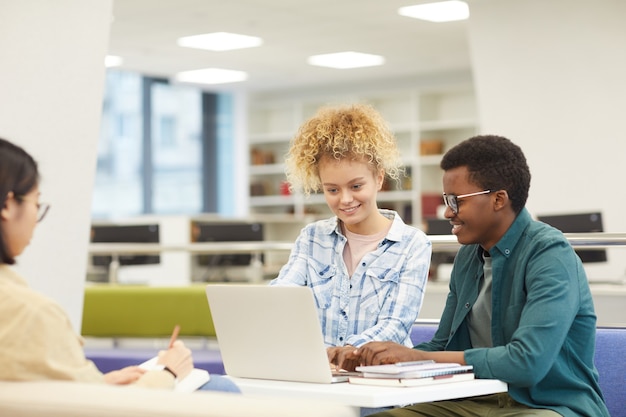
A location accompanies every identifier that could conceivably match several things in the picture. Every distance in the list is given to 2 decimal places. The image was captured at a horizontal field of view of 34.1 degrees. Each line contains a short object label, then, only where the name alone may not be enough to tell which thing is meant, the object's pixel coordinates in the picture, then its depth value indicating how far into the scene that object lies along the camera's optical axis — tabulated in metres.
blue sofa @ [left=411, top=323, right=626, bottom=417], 3.04
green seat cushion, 6.06
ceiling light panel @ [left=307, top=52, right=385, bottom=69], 12.40
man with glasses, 2.39
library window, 14.76
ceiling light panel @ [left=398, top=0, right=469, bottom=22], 9.52
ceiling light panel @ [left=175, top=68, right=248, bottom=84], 13.70
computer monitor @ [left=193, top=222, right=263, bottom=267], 9.27
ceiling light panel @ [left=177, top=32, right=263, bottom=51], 11.09
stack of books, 2.27
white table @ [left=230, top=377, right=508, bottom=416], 2.12
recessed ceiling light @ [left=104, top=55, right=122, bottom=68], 12.51
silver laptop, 2.34
